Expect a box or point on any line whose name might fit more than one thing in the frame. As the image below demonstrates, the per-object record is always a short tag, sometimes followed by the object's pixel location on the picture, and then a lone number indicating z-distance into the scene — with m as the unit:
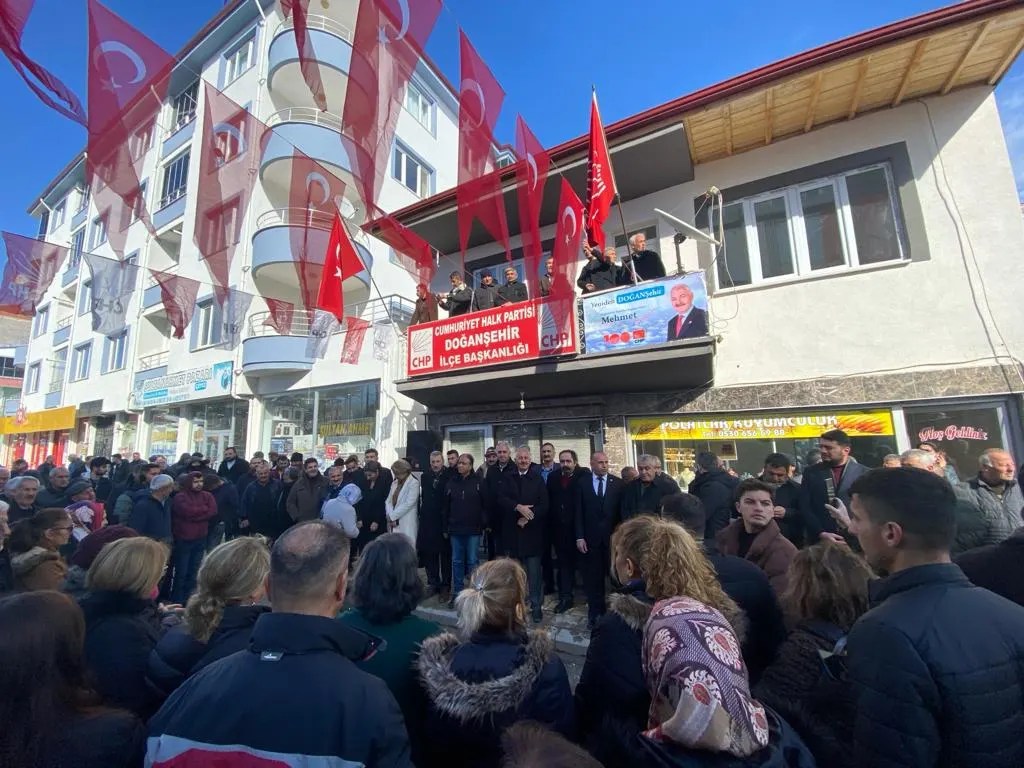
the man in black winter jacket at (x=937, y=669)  1.19
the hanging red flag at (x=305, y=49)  5.29
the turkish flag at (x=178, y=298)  10.58
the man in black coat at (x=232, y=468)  9.27
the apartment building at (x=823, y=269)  5.83
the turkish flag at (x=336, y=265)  8.36
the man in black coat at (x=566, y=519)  5.99
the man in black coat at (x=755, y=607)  2.07
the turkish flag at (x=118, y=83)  4.96
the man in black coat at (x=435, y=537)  6.56
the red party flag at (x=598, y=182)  6.27
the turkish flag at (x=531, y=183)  6.85
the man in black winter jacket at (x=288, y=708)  0.99
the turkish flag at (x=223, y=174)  6.80
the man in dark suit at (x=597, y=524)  5.52
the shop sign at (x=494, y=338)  7.12
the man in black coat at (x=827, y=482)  4.17
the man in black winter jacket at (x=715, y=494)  4.72
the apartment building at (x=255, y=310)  11.86
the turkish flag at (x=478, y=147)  6.19
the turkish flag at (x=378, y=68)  5.54
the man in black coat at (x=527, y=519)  5.81
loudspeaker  8.84
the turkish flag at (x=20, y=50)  4.13
